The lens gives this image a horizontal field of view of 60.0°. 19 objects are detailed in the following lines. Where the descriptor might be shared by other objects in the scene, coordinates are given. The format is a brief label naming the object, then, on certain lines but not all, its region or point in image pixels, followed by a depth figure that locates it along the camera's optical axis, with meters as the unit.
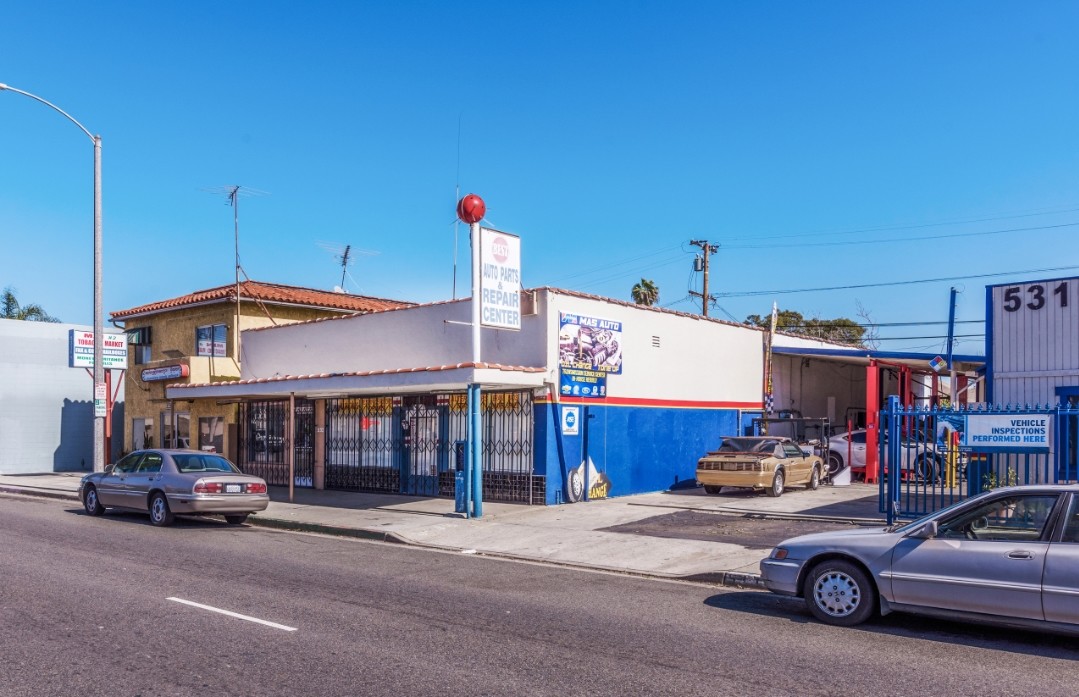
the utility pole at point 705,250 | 43.26
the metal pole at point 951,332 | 21.86
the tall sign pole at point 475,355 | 17.67
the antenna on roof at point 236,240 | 28.06
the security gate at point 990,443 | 12.55
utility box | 17.98
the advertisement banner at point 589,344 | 19.91
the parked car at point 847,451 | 25.17
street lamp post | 22.98
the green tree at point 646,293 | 48.16
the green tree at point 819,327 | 57.12
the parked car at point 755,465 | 20.12
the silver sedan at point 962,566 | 7.64
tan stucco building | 27.94
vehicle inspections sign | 12.51
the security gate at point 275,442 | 25.03
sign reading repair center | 18.05
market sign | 27.07
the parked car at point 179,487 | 16.64
